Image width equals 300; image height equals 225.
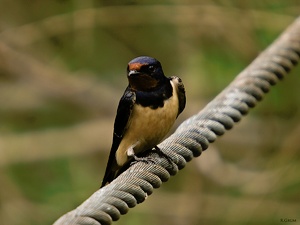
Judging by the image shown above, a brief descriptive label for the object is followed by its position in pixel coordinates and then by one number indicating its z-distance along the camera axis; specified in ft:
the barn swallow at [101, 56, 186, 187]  19.43
